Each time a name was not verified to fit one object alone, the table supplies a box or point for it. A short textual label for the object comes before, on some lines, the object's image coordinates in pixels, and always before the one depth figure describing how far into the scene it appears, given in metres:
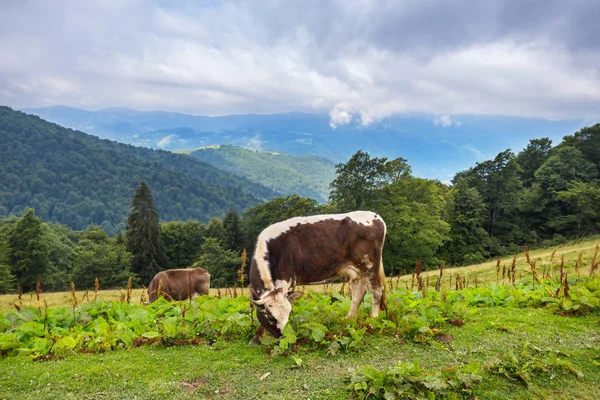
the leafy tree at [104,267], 53.75
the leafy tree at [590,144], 58.19
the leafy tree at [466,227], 52.03
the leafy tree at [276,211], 56.53
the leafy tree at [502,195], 55.78
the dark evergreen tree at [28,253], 50.78
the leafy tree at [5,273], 45.34
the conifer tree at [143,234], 59.26
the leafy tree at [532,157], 64.50
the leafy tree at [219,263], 52.62
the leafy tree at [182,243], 72.31
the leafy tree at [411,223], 45.00
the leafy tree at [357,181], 49.38
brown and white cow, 7.90
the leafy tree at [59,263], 55.62
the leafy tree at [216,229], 67.69
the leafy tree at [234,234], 63.72
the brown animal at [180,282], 16.01
